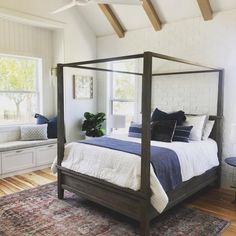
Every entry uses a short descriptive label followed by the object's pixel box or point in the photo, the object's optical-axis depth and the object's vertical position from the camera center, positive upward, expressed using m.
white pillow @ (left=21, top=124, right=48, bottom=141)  4.89 -0.76
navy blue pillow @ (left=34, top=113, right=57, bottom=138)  5.17 -0.63
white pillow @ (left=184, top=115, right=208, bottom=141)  3.77 -0.44
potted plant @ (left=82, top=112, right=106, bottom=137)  5.32 -0.65
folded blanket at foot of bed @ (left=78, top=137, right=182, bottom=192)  2.66 -0.73
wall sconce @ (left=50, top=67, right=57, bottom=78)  5.45 +0.46
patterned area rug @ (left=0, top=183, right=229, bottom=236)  2.65 -1.43
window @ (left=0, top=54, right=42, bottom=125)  4.91 +0.09
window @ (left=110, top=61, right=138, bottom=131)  5.22 +0.05
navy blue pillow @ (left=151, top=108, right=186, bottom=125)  3.97 -0.34
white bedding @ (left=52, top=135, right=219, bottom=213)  2.53 -0.81
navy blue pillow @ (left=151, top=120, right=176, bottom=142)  3.57 -0.50
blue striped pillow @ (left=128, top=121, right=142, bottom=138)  3.95 -0.57
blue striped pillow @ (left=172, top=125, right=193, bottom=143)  3.63 -0.55
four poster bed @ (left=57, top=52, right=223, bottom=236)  2.44 -1.04
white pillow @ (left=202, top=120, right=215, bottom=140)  3.86 -0.51
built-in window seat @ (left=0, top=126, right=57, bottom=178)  4.35 -1.09
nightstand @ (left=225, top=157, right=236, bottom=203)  3.32 -0.88
